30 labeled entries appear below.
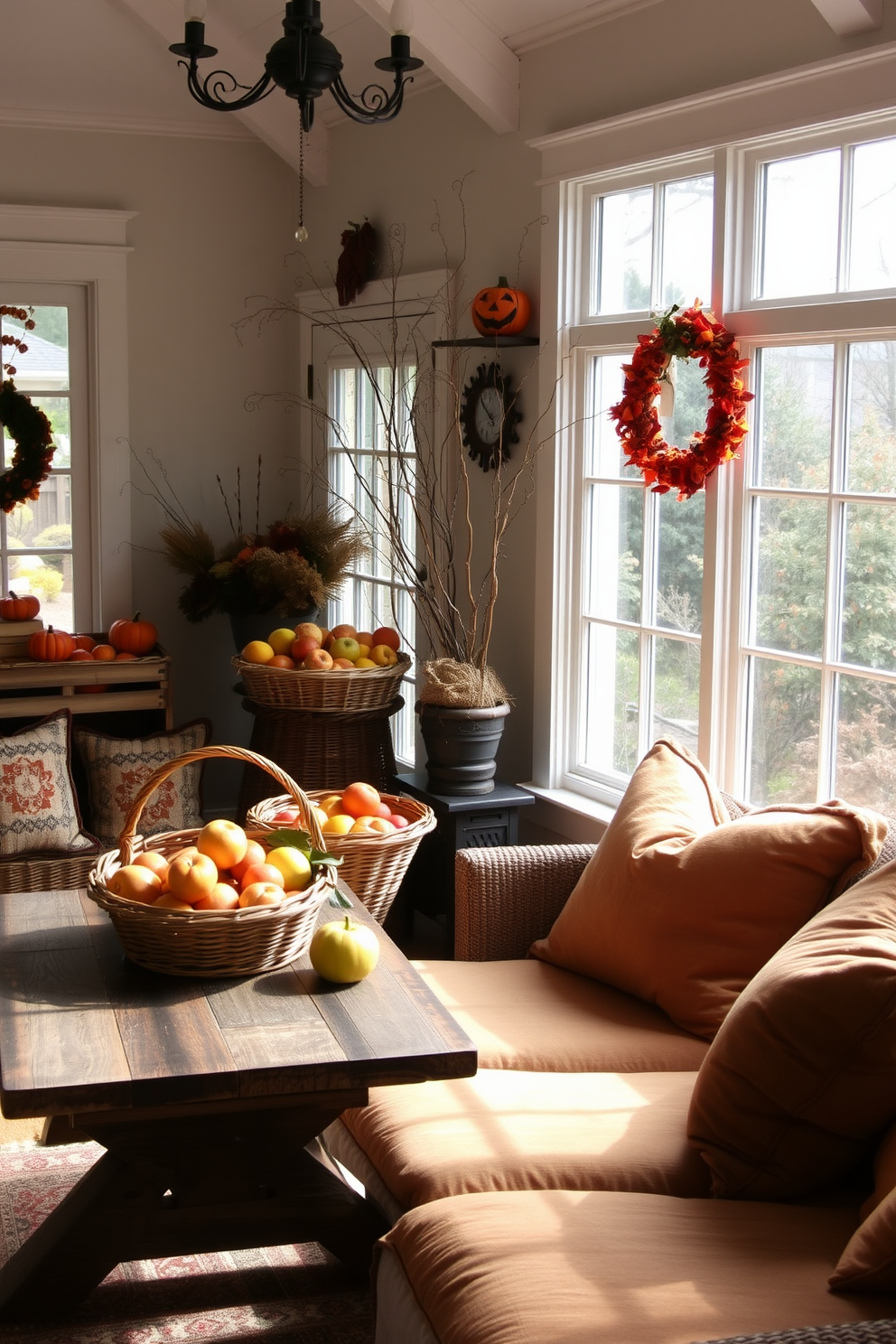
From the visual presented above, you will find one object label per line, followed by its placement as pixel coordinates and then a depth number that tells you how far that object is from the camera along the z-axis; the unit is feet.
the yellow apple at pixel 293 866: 7.43
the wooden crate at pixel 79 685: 13.99
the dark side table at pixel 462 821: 11.89
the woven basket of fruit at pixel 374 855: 9.41
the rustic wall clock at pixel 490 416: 12.85
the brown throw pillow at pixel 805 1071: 6.12
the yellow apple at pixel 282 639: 13.05
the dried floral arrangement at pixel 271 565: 15.03
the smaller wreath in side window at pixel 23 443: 16.58
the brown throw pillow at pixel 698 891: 8.03
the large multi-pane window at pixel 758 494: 9.24
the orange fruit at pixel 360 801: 9.77
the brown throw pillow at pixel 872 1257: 5.20
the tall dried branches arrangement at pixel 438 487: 12.39
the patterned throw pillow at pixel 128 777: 13.37
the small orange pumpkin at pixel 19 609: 14.92
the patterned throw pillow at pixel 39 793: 12.55
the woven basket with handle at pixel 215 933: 6.84
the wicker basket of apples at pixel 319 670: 12.64
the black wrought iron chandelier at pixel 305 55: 8.07
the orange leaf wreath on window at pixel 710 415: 9.96
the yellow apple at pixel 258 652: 12.89
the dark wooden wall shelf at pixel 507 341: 12.36
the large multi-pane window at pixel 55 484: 16.88
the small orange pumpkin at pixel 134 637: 14.88
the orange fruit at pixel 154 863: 7.46
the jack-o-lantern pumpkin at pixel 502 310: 12.25
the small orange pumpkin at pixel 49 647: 14.21
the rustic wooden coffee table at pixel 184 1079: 6.13
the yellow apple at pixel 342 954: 7.08
